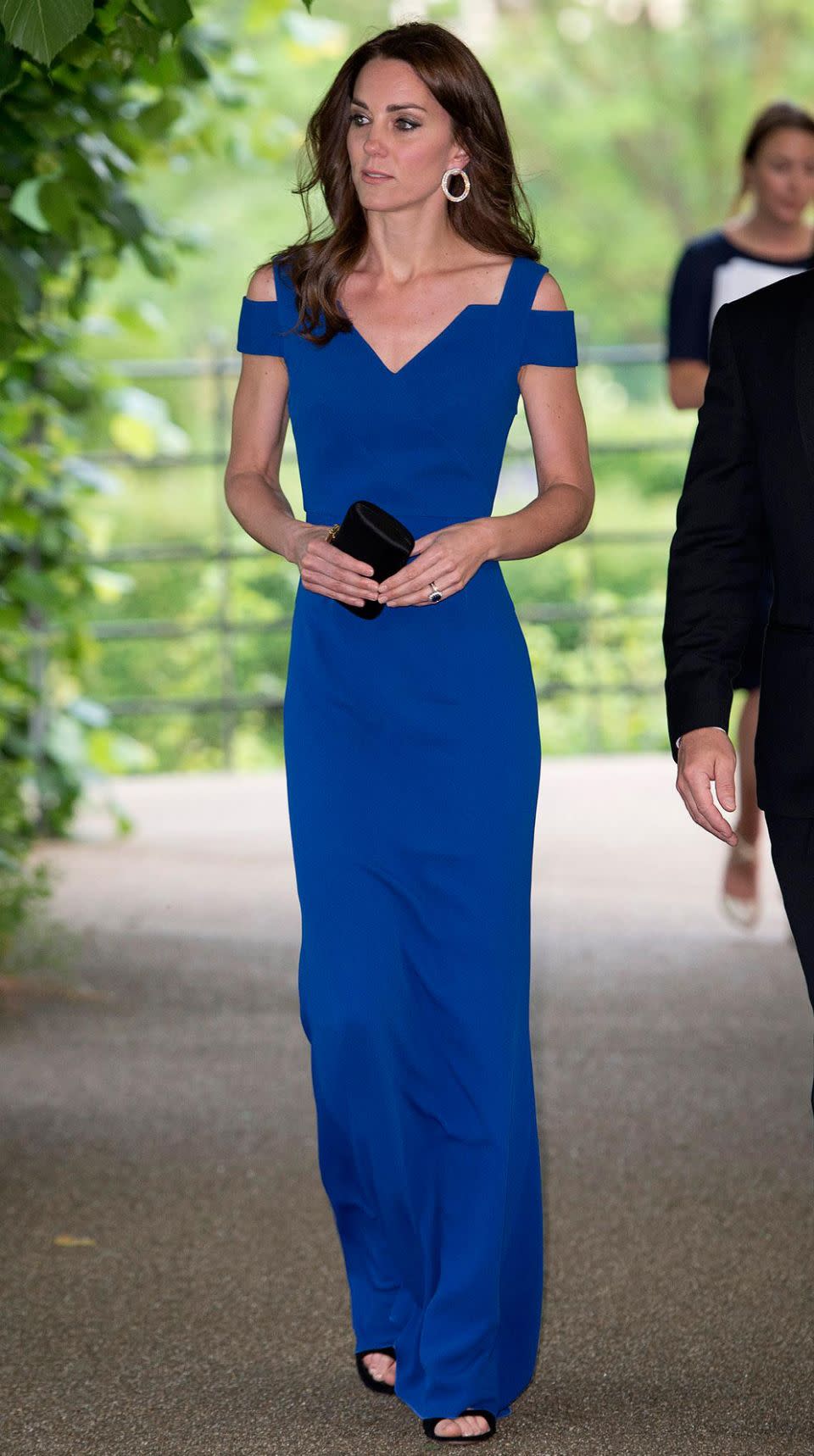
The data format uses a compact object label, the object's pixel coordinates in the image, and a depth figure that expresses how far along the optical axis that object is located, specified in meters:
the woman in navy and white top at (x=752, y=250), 13.13
